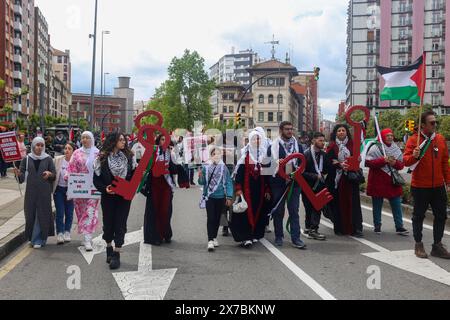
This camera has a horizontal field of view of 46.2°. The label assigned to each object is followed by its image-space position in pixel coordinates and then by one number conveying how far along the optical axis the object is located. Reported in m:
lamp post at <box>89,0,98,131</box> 29.17
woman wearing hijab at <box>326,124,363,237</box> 9.36
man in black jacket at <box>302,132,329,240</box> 9.06
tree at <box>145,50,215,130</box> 77.31
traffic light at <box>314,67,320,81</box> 30.46
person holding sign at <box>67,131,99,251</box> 8.16
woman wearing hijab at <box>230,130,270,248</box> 8.33
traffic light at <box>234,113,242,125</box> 32.80
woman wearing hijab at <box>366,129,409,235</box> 9.54
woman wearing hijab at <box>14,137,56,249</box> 8.40
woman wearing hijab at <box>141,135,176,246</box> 8.47
